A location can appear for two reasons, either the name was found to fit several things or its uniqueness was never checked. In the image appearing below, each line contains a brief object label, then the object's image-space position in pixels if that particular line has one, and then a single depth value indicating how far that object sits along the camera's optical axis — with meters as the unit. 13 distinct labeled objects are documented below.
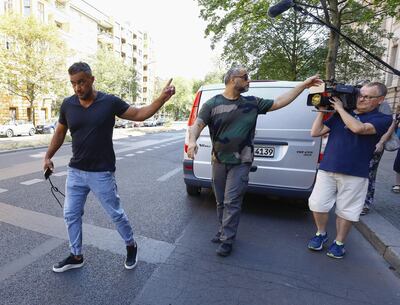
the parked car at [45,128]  25.89
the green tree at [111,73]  32.91
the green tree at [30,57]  21.82
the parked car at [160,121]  56.00
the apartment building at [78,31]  30.56
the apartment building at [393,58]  20.36
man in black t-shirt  2.58
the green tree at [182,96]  70.26
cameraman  2.94
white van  4.02
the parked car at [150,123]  50.28
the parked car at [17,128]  21.25
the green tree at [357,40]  11.54
